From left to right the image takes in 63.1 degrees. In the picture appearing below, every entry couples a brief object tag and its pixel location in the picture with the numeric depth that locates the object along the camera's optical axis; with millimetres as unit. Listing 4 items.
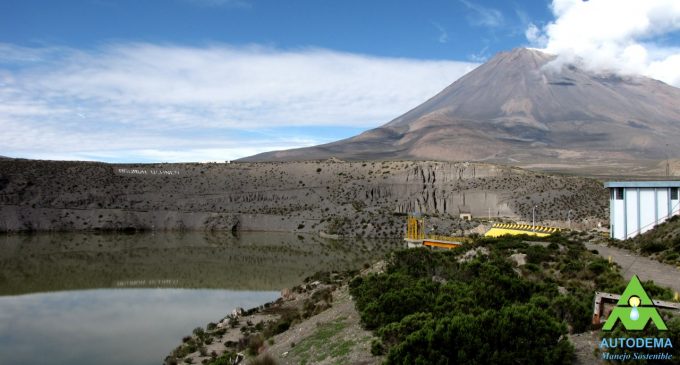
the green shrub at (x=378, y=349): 9727
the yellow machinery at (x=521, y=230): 34969
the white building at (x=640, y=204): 23312
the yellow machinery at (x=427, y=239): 32594
